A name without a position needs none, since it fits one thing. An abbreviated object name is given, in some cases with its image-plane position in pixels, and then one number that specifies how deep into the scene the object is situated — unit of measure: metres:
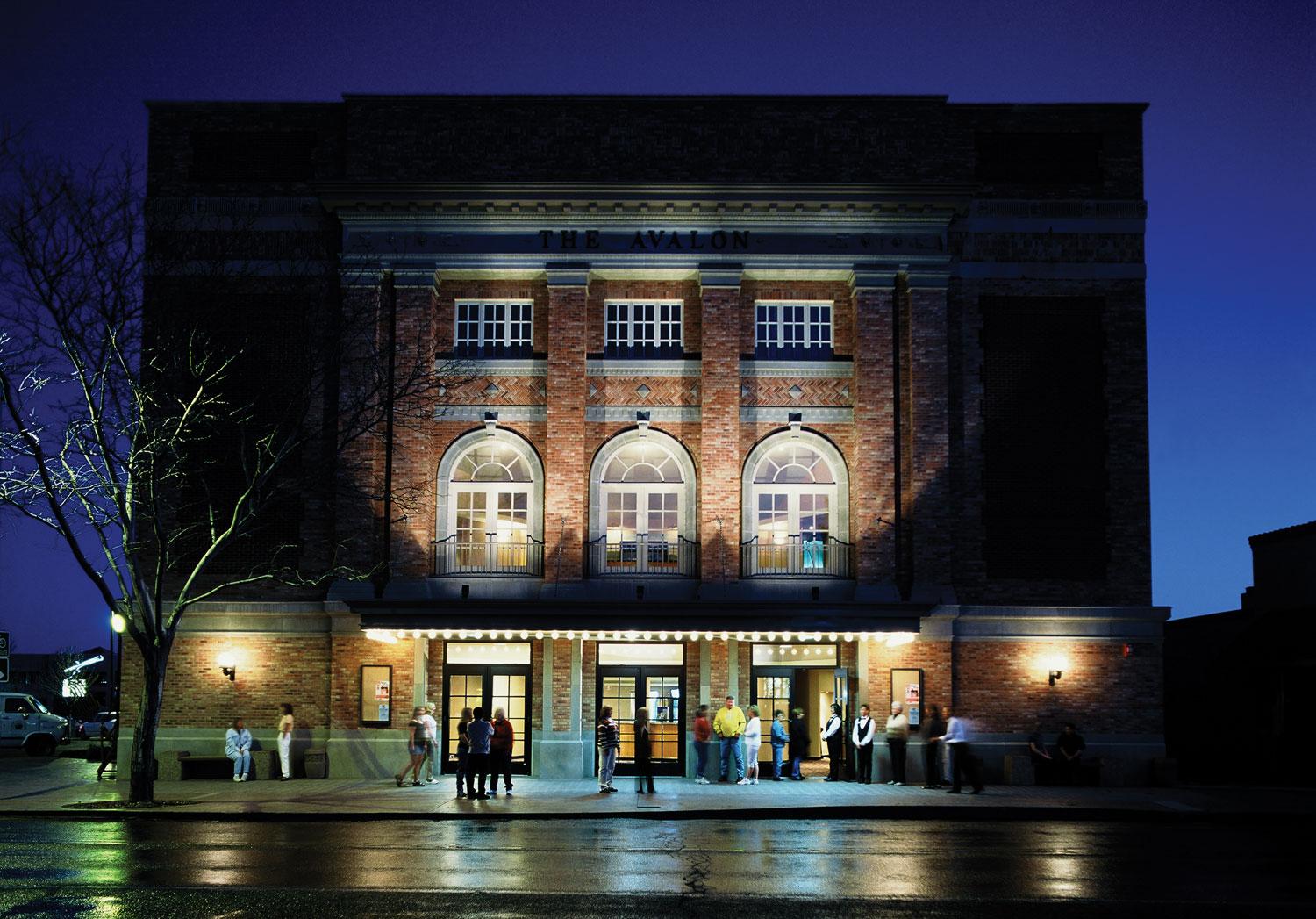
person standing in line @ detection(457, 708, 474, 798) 24.81
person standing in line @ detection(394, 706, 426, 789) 26.55
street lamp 26.65
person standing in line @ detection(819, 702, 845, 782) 27.86
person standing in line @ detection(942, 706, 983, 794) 25.70
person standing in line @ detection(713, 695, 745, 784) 27.34
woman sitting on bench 27.92
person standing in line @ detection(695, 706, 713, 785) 27.33
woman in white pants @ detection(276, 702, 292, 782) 28.11
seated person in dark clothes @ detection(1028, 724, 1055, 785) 27.61
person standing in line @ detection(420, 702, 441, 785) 26.70
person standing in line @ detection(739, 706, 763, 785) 27.73
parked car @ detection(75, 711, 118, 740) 45.21
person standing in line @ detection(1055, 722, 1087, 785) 27.48
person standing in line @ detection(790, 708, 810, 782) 27.88
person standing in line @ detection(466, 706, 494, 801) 24.50
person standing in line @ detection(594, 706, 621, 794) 25.50
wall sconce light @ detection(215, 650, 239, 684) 29.09
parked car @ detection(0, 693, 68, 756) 39.09
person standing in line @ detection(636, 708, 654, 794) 25.20
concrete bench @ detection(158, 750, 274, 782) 28.27
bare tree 23.56
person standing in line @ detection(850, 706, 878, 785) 27.31
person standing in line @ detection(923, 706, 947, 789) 26.41
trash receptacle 28.25
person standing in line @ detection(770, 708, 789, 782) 27.97
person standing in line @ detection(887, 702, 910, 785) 27.17
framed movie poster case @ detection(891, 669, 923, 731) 28.31
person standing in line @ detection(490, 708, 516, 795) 25.08
